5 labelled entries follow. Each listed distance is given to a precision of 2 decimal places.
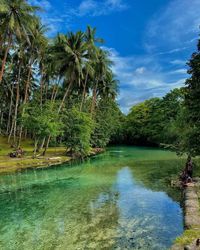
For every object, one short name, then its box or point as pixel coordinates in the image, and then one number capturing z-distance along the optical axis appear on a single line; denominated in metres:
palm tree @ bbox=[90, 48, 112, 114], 30.43
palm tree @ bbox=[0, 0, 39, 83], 17.91
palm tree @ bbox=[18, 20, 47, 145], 22.77
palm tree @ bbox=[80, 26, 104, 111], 25.38
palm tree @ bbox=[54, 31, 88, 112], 23.10
